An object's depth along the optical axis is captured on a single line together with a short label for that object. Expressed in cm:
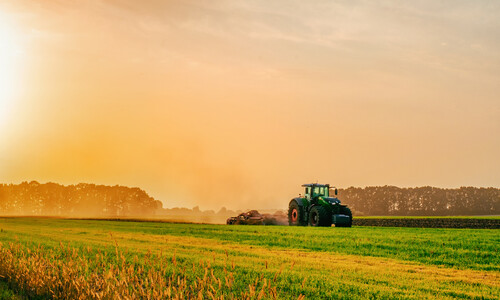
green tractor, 3756
